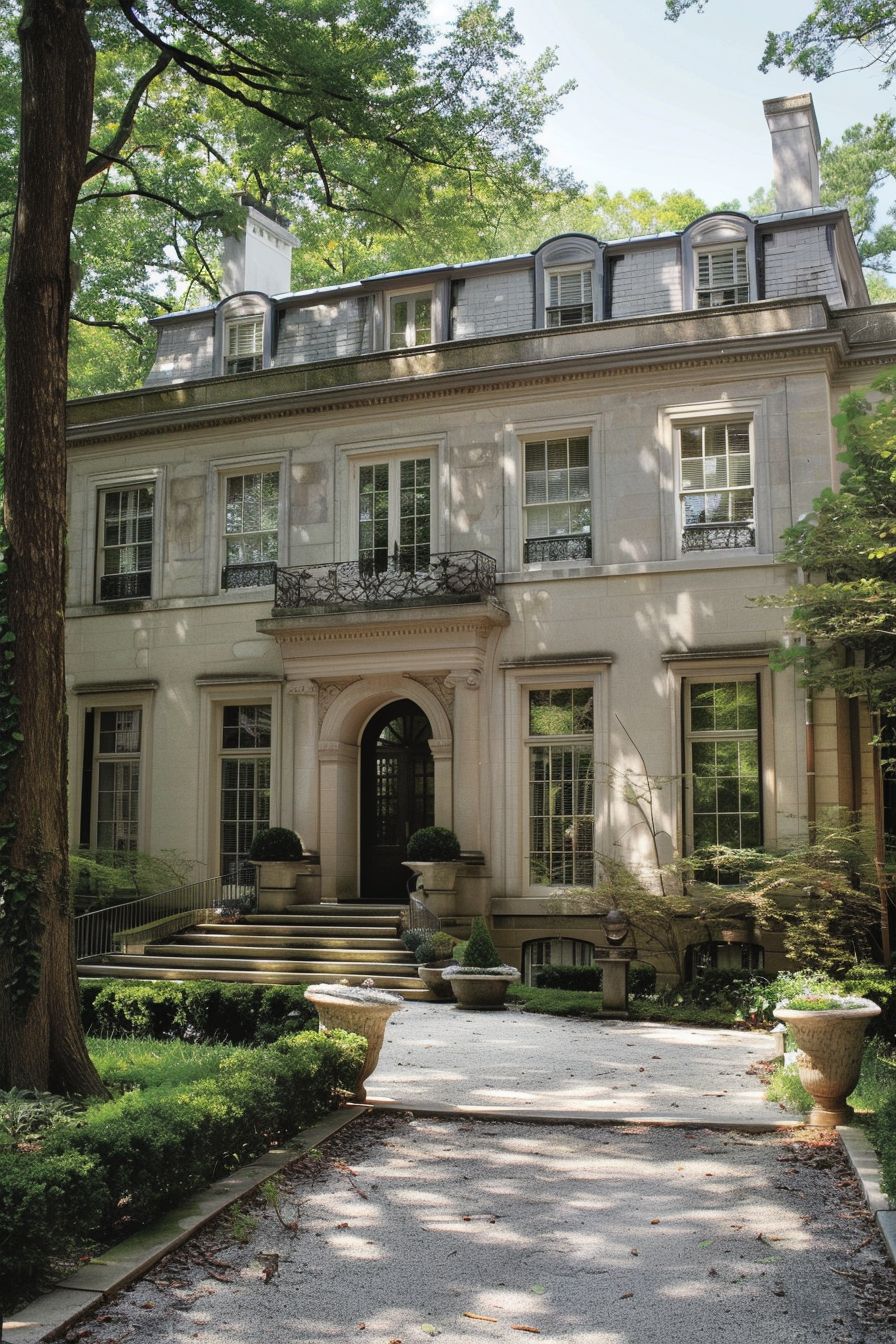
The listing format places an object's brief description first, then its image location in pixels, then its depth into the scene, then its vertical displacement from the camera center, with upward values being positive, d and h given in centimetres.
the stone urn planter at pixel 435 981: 1537 -233
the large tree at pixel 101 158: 817 +691
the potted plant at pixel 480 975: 1455 -214
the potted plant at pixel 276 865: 1891 -112
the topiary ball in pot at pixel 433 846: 1780 -80
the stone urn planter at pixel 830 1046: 819 -167
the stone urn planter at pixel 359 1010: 932 -163
